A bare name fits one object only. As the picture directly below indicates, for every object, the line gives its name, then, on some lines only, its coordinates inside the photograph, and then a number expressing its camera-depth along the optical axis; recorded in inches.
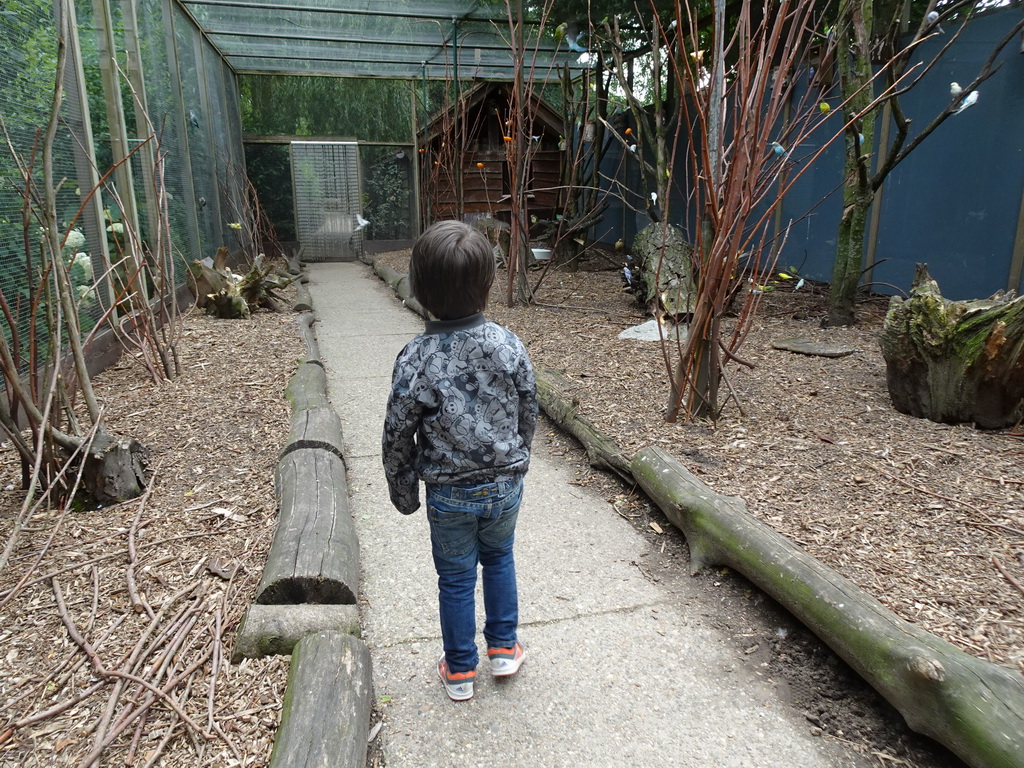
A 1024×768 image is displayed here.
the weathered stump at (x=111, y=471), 102.3
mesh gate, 503.8
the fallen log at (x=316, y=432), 122.9
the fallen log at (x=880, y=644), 60.0
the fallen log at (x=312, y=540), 80.9
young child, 69.9
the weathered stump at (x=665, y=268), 235.0
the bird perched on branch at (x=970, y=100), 187.9
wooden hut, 498.3
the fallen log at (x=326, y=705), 58.8
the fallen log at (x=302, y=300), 286.2
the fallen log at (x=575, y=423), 130.6
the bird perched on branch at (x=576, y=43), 306.9
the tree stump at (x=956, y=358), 126.1
